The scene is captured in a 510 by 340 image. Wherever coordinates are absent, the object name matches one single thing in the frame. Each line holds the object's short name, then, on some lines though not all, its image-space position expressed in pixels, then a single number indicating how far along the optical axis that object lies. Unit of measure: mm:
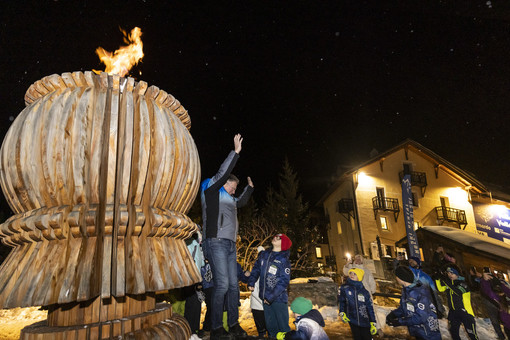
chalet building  21516
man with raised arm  2590
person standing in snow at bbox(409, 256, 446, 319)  5301
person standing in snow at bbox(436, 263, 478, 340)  5883
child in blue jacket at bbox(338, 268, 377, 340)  4441
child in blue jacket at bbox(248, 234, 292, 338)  4047
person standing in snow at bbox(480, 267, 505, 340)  7145
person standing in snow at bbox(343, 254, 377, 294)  6954
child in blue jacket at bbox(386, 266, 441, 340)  4137
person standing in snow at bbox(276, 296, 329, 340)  3205
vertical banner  13367
